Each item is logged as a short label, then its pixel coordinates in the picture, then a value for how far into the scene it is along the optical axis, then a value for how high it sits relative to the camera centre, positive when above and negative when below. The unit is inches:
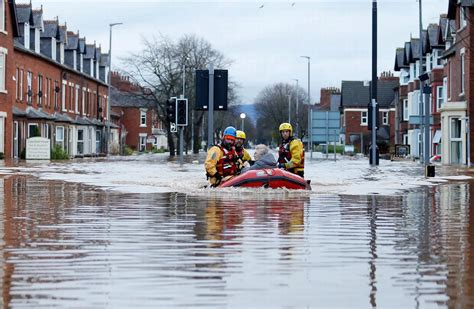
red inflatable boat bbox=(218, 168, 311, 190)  774.5 -29.6
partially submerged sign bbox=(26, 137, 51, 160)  2160.4 -10.0
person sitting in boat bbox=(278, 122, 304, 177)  845.2 -8.2
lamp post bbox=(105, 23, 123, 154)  3075.8 +88.5
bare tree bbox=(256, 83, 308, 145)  5969.5 +251.1
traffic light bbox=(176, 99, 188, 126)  1485.0 +50.2
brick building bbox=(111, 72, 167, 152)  4712.1 +131.8
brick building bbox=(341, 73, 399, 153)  4589.1 +190.6
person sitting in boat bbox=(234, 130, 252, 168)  840.9 -2.9
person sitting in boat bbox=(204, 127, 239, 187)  812.0 -13.9
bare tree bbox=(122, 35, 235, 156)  3351.4 +270.7
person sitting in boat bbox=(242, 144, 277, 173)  789.2 -12.7
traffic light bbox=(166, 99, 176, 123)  1482.5 +53.2
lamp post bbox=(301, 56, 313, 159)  2406.7 +27.7
